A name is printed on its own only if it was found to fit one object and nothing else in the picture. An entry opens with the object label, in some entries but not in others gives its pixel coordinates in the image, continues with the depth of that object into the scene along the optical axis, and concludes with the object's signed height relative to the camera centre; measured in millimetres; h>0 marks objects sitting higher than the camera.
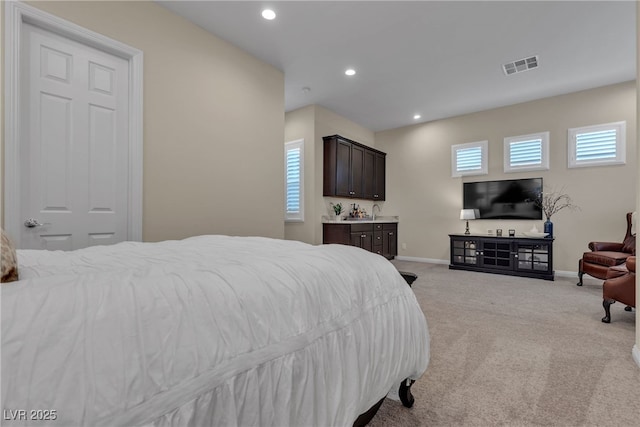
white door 2158 +527
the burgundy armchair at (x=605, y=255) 3627 -525
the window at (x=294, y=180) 5406 +578
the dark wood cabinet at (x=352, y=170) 5461 +856
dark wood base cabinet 5238 -452
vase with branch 4875 +188
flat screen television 5137 +279
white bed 514 -295
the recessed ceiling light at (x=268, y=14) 2922 +1980
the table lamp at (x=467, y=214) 5492 -27
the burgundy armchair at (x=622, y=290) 2461 -660
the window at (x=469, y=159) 5652 +1066
